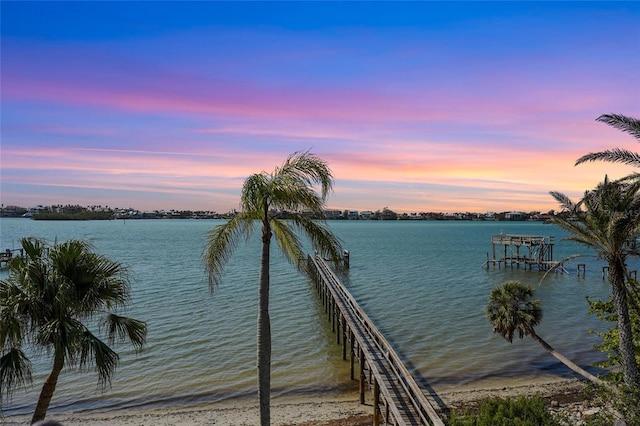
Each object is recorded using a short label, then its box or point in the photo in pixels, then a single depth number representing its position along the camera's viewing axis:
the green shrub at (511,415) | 10.15
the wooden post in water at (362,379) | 17.00
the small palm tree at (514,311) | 18.50
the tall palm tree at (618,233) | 12.03
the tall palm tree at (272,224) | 9.54
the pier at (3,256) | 56.25
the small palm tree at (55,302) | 7.83
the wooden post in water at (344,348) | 21.84
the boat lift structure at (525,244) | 53.50
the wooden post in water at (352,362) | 19.59
